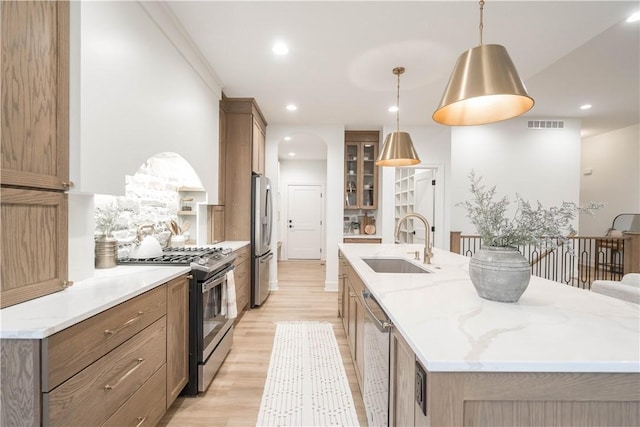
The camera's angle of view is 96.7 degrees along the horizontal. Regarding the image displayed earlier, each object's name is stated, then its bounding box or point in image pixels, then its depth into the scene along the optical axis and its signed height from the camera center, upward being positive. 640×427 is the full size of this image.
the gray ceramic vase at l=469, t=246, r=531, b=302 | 1.14 -0.24
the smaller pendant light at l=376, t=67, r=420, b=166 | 2.57 +0.59
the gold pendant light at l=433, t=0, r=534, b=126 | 1.13 +0.56
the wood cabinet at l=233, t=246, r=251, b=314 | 3.22 -0.76
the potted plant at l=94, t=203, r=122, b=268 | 1.81 -0.17
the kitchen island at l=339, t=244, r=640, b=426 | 0.72 -0.38
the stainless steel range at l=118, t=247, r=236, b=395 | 1.93 -0.71
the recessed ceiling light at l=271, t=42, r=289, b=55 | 2.49 +1.47
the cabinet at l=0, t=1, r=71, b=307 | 1.10 +0.27
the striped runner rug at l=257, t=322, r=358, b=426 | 1.76 -1.26
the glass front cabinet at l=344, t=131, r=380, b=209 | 5.18 +0.83
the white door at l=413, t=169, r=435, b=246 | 4.91 +0.30
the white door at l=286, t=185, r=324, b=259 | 7.85 -0.26
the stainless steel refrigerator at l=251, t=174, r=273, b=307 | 3.76 -0.33
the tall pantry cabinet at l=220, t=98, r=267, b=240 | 3.78 +0.66
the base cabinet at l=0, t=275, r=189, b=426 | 0.93 -0.63
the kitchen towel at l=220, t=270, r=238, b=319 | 2.34 -0.72
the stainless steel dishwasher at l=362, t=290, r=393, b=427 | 1.19 -0.73
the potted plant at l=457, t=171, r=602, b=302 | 1.12 -0.11
